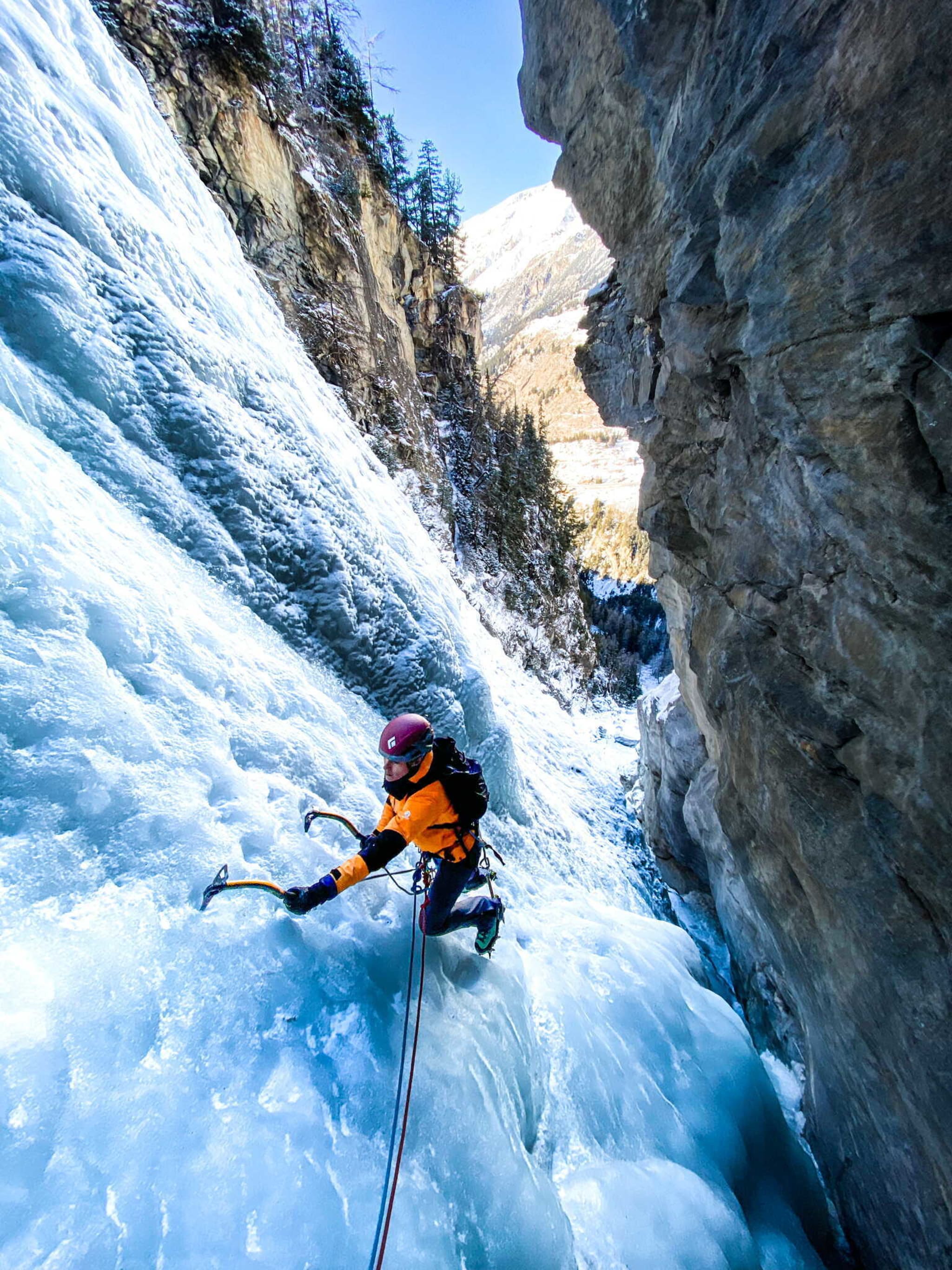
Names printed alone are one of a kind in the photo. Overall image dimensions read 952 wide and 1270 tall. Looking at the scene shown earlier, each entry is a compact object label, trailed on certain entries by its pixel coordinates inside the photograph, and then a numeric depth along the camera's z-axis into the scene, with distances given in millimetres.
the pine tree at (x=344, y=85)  16047
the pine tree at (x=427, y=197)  22094
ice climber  2541
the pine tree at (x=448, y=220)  22375
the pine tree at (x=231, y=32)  11102
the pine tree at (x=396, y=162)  20125
